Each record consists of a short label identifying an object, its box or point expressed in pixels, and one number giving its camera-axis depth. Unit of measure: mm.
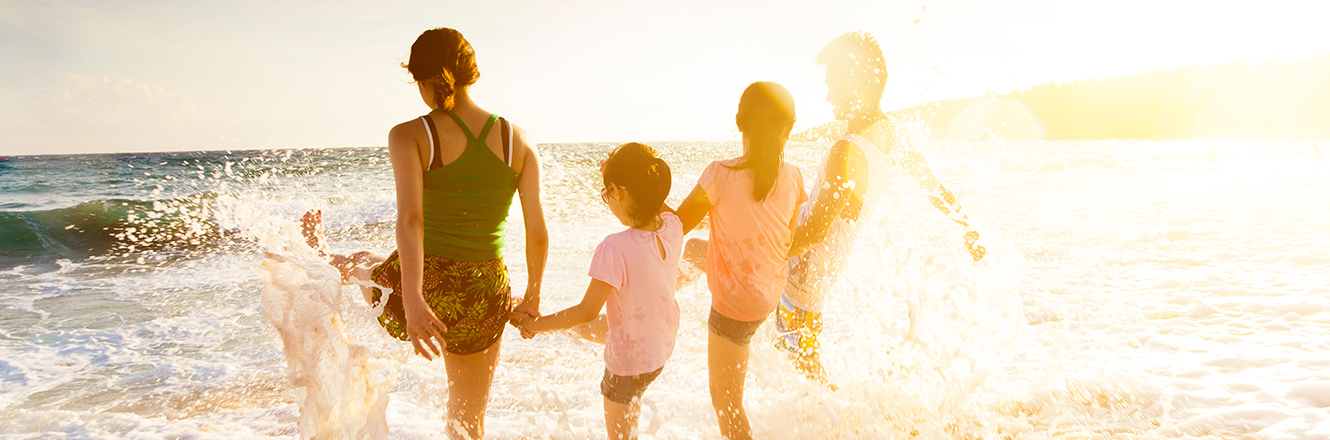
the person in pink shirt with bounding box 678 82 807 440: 2389
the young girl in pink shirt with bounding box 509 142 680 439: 2158
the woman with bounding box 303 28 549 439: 2029
